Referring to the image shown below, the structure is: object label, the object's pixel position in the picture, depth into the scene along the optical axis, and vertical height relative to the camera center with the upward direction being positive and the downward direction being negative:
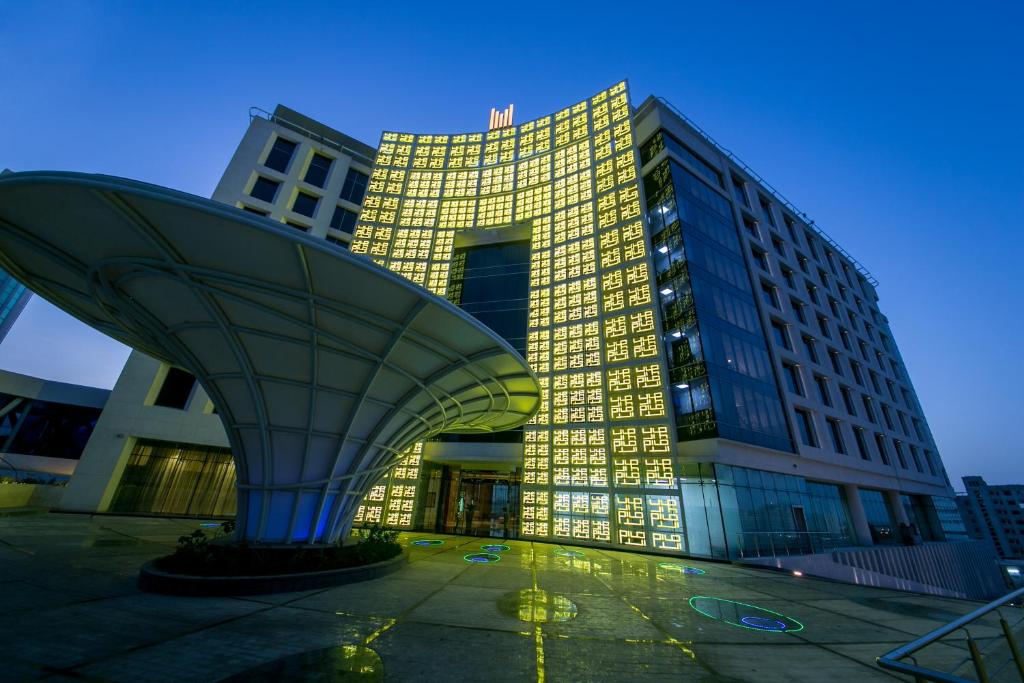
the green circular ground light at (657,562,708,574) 17.30 -2.08
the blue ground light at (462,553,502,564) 16.62 -2.07
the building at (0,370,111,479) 35.25 +5.25
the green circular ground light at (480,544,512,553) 20.48 -1.98
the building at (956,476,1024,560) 134.62 +7.66
